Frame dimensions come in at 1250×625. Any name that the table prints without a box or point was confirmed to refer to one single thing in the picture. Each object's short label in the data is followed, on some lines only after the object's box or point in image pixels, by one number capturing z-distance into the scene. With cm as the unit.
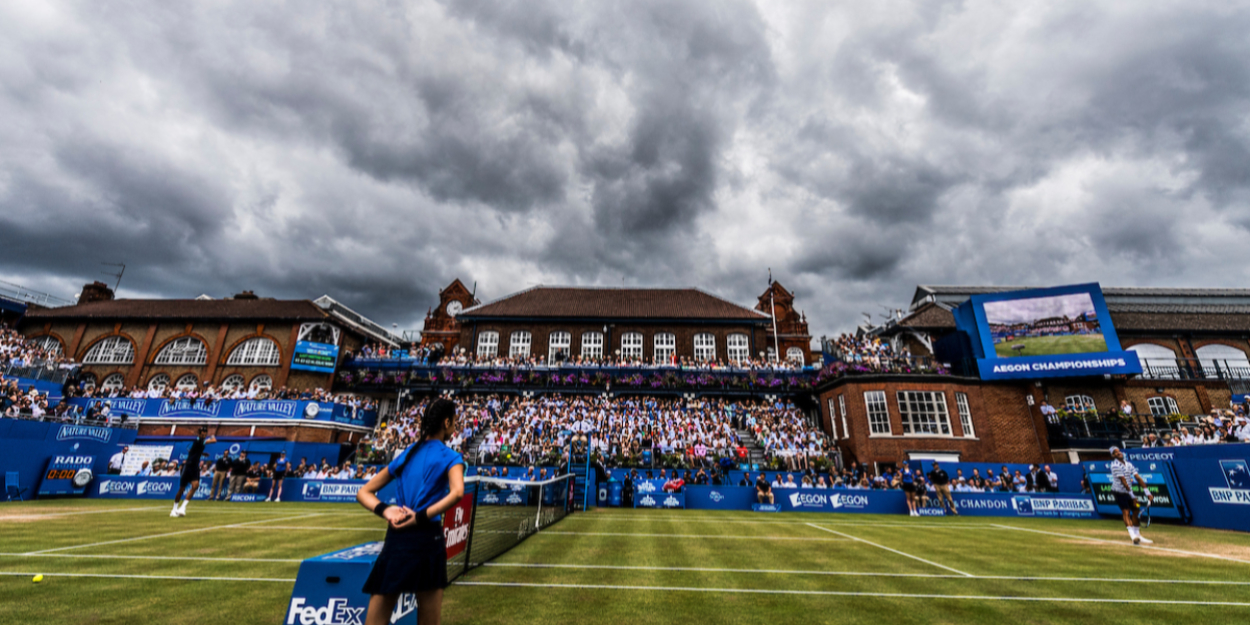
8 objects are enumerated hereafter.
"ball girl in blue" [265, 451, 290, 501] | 1946
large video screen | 2688
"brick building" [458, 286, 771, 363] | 3619
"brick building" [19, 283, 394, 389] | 3416
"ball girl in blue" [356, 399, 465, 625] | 321
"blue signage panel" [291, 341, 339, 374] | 3319
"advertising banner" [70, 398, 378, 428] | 2820
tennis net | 670
